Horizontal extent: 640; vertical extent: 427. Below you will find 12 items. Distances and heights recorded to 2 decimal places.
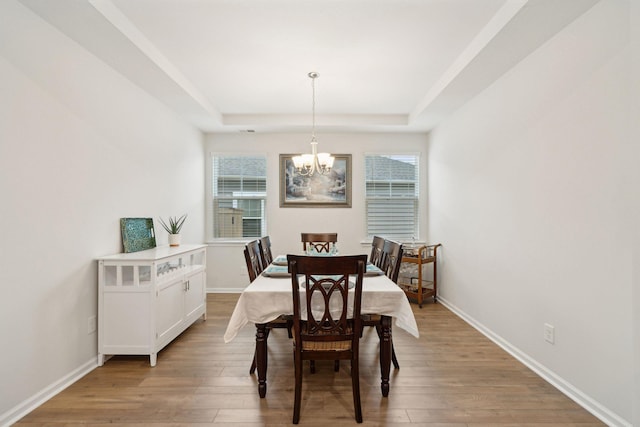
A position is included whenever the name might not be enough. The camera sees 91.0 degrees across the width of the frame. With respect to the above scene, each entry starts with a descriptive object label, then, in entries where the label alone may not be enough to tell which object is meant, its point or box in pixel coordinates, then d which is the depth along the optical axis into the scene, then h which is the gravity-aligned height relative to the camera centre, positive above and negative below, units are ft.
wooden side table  13.85 -2.67
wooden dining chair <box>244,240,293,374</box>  7.71 -1.55
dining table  6.96 -2.11
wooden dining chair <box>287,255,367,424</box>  6.07 -2.25
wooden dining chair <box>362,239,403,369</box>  7.50 -1.44
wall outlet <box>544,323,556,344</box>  7.61 -2.90
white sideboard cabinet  8.45 -2.47
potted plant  11.66 -0.58
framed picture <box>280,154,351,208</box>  16.34 +1.45
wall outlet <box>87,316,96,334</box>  8.26 -2.92
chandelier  10.56 +1.84
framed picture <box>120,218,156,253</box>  9.64 -0.64
